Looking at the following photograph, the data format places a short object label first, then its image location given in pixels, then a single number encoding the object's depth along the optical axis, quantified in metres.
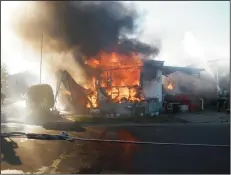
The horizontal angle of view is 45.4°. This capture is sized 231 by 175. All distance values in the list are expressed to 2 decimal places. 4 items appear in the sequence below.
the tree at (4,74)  24.05
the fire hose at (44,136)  12.40
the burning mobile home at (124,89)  23.12
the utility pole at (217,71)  34.92
